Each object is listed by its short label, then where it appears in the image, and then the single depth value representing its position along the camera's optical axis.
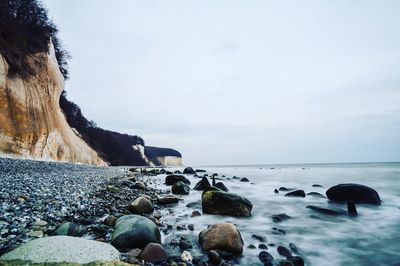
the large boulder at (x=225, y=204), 6.30
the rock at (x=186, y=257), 3.34
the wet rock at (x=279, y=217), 6.11
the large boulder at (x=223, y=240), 3.78
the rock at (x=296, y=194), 10.07
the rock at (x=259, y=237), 4.54
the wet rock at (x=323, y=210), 6.87
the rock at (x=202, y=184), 11.24
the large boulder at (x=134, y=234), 3.53
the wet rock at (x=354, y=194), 8.48
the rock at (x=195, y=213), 6.04
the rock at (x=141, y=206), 5.72
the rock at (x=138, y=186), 9.86
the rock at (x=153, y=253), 3.23
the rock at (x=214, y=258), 3.38
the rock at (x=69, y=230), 3.56
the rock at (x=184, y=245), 3.83
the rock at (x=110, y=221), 4.43
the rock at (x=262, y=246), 4.09
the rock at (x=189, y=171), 28.26
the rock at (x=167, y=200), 7.43
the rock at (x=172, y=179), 13.01
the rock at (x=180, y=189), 9.89
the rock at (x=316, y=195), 10.00
